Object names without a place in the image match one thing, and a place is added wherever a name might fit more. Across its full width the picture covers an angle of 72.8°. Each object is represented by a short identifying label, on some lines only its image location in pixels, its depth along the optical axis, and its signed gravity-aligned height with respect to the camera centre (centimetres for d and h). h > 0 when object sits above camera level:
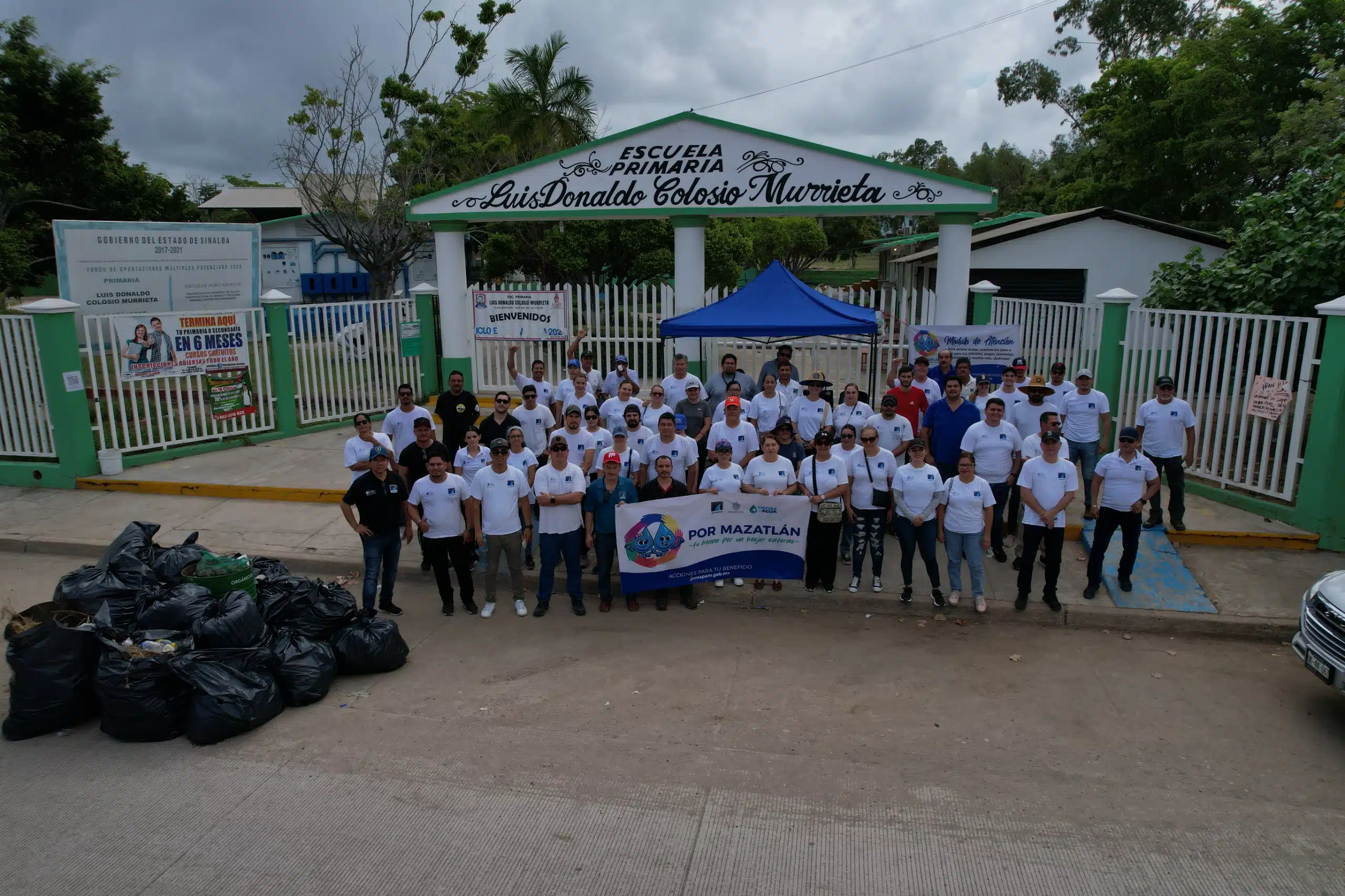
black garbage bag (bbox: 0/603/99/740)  584 -230
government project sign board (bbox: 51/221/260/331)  1311 +76
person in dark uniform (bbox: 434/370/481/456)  993 -109
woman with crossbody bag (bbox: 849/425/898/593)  816 -164
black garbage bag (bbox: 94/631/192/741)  581 -241
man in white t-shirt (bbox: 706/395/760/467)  894 -122
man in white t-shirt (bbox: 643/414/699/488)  852 -131
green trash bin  692 -202
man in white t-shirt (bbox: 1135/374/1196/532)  909 -129
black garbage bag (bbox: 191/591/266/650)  616 -209
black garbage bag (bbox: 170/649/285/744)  585 -246
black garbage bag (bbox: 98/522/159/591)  710 -193
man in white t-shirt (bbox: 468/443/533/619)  784 -166
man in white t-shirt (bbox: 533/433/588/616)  781 -175
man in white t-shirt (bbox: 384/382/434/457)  925 -108
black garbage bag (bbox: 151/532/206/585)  736 -199
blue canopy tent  1098 -7
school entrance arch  1257 +175
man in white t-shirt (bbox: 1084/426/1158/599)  779 -162
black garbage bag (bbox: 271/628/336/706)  634 -246
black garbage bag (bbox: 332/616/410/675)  679 -248
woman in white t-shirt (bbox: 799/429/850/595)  804 -171
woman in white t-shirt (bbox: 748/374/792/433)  981 -106
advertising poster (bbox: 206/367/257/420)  1307 -114
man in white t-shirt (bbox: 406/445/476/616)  780 -175
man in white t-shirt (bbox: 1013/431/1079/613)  777 -166
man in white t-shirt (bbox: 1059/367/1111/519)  949 -115
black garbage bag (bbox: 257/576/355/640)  676 -217
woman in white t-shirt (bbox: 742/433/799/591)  825 -147
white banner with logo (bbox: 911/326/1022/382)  1166 -45
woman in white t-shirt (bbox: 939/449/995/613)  769 -175
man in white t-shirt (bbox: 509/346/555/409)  1069 -84
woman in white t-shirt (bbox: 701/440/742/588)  824 -148
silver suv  593 -216
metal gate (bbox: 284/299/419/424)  1417 -69
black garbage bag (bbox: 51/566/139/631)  671 -205
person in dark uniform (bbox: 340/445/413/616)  769 -169
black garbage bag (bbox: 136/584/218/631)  646 -208
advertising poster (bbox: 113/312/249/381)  1201 -39
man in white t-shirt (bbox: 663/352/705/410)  1045 -83
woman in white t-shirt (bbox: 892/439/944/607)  782 -172
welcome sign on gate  1402 -4
